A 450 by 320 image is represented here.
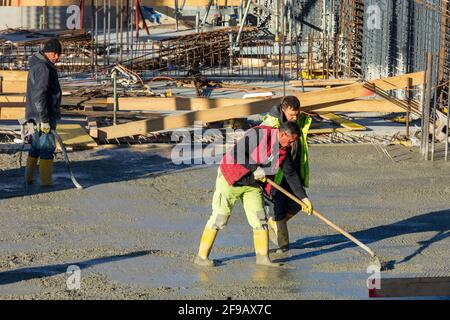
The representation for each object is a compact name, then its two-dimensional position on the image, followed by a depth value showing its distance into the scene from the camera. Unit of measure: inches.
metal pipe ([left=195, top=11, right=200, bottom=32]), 1035.2
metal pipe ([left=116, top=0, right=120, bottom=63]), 965.2
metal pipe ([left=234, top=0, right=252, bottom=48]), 887.1
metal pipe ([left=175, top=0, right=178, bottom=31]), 1042.9
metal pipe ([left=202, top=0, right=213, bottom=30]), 996.2
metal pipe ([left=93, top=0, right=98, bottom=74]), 856.9
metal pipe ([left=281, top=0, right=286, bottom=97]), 847.1
